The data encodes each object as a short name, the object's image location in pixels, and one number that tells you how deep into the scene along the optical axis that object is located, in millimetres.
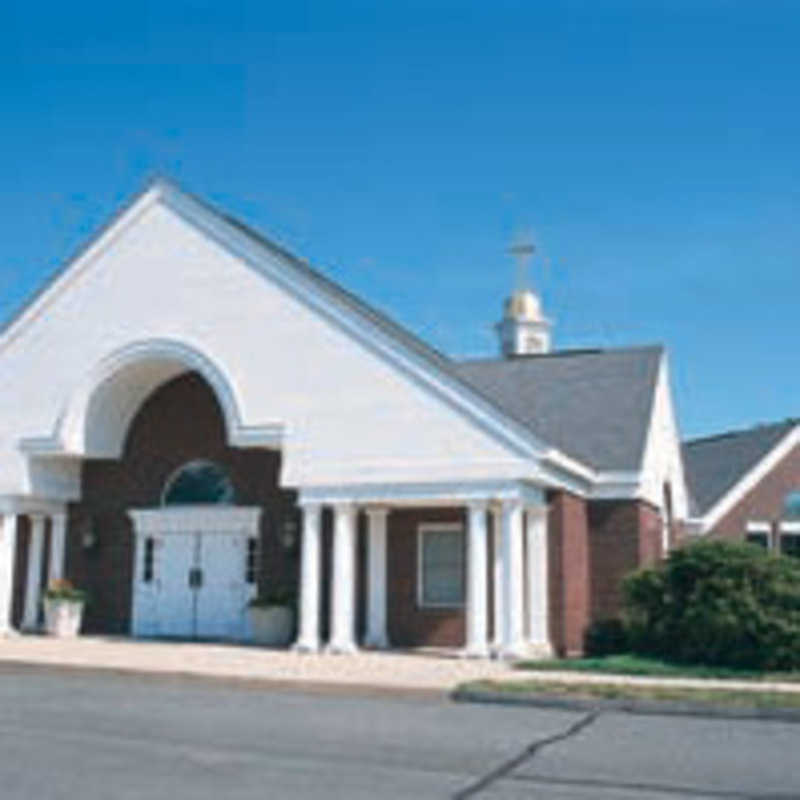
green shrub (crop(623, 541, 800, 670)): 16141
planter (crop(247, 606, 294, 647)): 20188
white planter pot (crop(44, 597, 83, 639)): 21578
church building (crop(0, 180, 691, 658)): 18469
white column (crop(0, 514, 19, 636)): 21469
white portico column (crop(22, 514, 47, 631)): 23141
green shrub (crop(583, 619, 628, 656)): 18953
